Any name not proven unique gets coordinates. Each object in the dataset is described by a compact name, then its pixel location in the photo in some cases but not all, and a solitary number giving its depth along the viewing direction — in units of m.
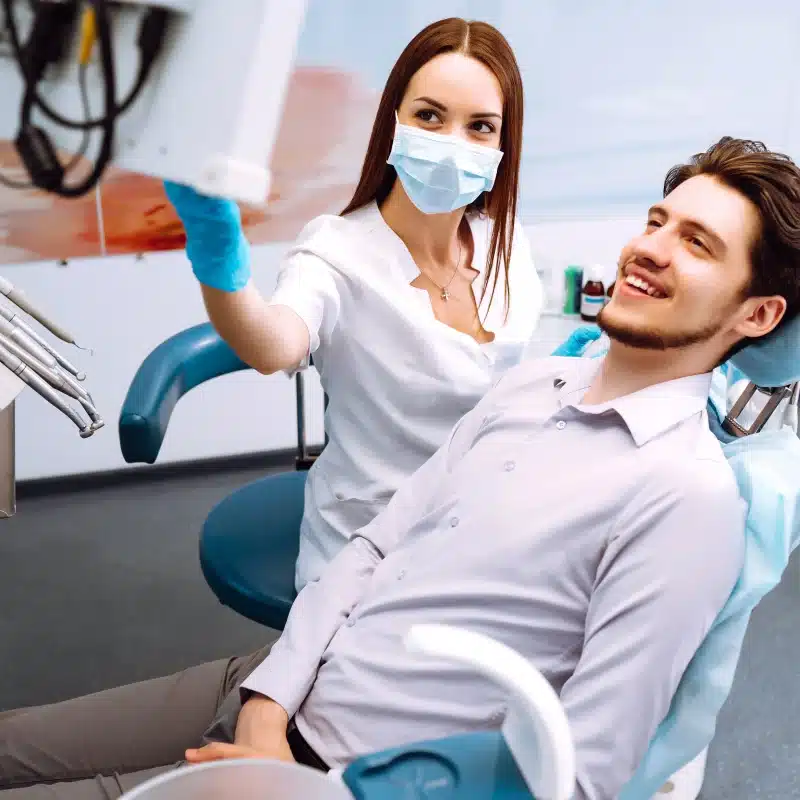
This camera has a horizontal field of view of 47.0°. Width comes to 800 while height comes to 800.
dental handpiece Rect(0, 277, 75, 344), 0.93
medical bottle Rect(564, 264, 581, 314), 2.54
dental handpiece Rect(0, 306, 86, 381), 0.88
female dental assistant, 1.32
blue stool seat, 1.41
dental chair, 0.71
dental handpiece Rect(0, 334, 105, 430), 0.83
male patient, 0.86
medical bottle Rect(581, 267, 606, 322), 2.40
